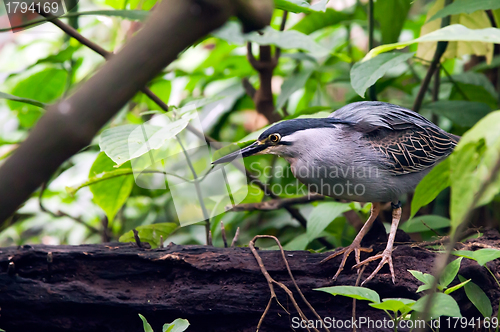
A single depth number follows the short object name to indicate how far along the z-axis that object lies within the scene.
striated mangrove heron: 5.18
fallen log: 4.20
